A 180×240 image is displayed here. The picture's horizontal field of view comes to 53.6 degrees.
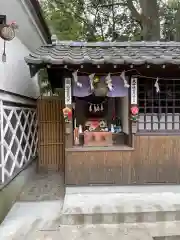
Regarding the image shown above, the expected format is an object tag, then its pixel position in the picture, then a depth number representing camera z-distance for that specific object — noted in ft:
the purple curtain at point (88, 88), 14.63
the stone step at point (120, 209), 10.90
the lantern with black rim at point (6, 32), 11.64
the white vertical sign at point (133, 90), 14.53
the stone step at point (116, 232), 9.73
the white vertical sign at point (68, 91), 14.45
